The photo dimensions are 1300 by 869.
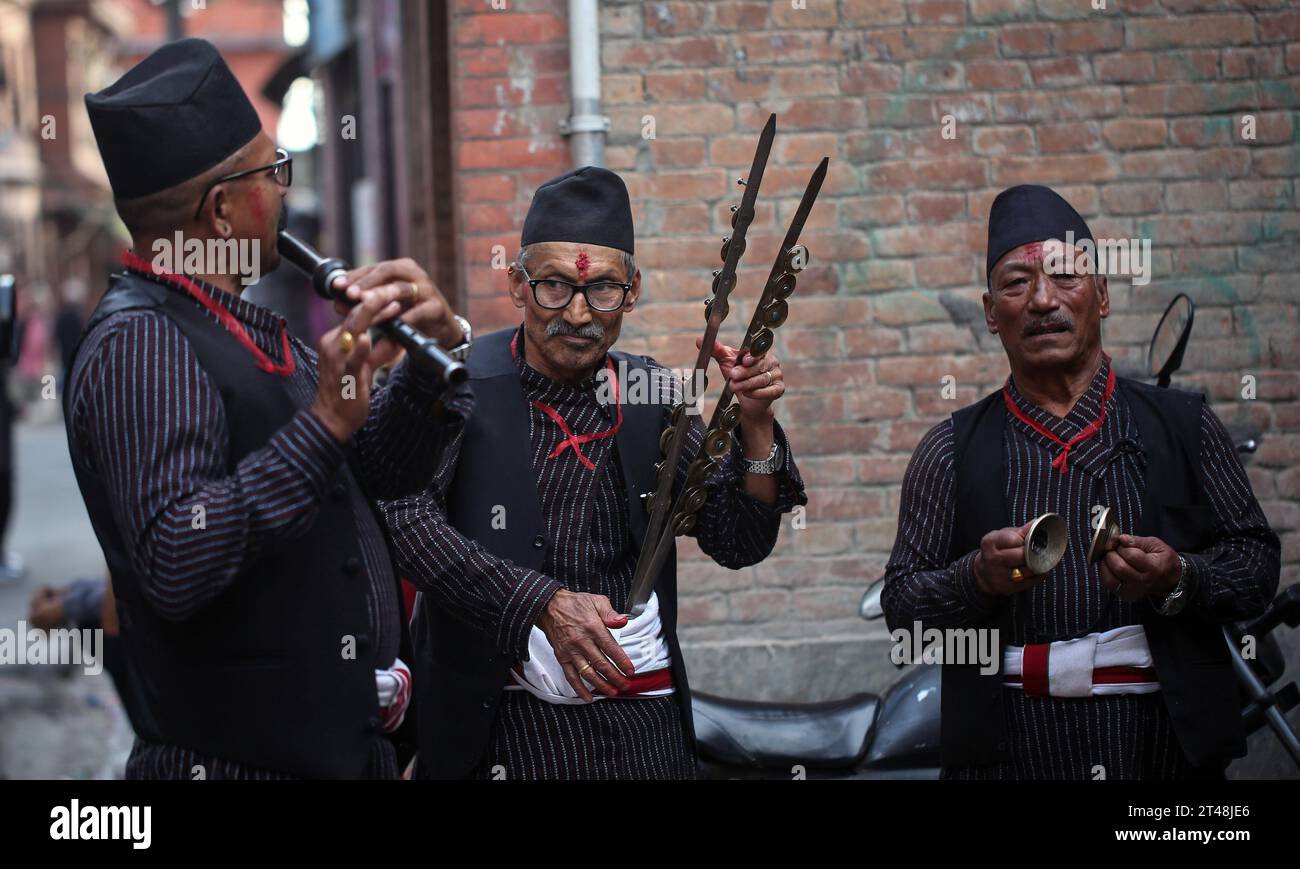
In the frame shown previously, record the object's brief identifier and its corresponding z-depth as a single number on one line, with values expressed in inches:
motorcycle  150.1
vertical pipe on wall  191.9
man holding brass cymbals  118.0
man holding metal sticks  120.3
